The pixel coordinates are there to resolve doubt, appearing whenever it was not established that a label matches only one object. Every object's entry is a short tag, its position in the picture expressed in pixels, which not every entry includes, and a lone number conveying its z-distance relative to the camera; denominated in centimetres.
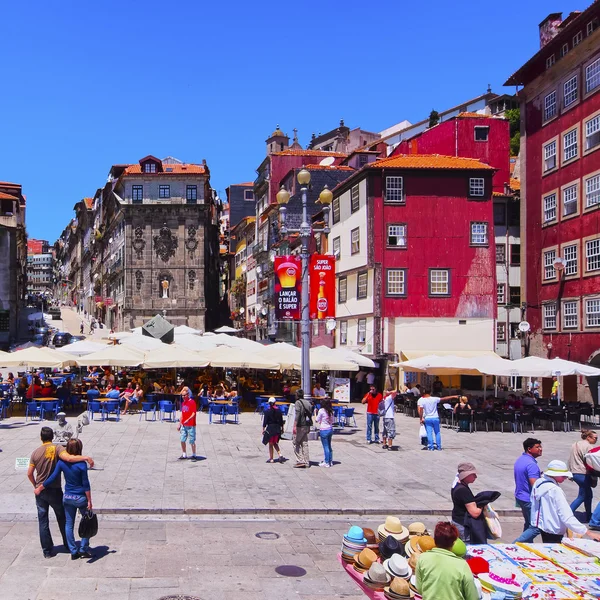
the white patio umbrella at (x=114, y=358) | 2655
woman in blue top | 928
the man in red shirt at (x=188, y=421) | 1734
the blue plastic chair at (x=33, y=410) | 2564
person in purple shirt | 947
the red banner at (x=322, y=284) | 2255
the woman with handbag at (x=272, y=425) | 1728
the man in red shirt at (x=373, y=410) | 2134
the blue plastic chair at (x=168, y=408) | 2653
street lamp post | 2105
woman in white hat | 830
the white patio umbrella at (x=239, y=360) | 2753
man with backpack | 1703
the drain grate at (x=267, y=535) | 1097
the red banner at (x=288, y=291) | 2202
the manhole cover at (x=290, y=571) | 914
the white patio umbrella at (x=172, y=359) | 2719
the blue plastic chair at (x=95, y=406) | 2645
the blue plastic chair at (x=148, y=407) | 2684
